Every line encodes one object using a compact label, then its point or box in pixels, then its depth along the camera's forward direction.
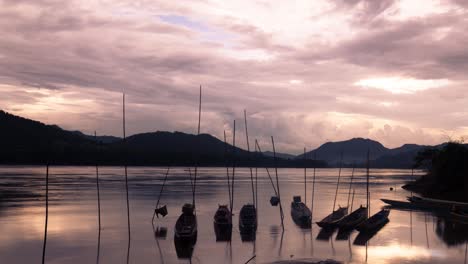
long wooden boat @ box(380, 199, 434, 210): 59.84
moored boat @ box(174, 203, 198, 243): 34.19
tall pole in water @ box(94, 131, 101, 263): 29.76
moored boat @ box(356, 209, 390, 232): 40.69
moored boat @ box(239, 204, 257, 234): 40.59
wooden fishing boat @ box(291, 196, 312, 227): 44.99
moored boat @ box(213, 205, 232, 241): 39.71
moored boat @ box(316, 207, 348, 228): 41.06
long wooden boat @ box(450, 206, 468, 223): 47.94
